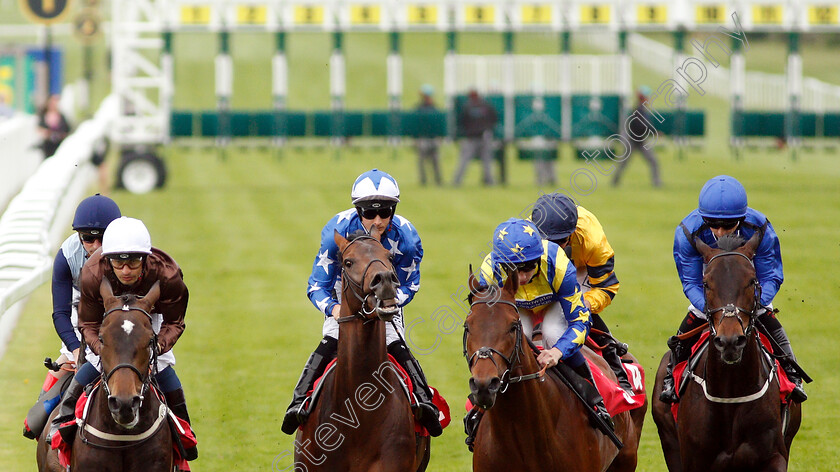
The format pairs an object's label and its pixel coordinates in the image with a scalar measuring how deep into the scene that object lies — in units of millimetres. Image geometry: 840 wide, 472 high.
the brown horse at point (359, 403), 11727
